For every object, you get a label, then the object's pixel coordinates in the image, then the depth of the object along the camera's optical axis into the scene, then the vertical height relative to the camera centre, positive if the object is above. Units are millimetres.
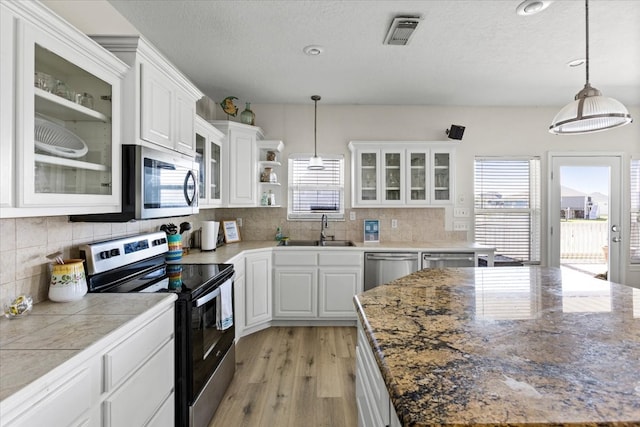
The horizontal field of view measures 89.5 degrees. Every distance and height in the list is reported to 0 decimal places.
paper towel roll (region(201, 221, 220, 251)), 3105 -208
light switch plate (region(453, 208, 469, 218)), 4090 +24
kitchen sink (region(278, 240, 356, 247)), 3780 -350
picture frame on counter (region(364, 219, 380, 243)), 3912 -209
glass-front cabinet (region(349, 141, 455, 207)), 3752 +464
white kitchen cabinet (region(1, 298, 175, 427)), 873 -578
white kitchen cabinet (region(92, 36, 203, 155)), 1733 +710
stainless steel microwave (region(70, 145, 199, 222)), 1719 +168
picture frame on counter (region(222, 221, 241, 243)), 3721 -212
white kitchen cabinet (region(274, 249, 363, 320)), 3422 -704
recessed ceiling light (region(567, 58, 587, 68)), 2796 +1337
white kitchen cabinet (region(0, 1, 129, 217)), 1104 +402
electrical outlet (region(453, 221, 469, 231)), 4094 -166
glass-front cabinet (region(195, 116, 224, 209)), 2857 +493
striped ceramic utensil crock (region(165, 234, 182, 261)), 2510 -277
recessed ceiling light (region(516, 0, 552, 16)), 1995 +1311
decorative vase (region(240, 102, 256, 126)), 3697 +1118
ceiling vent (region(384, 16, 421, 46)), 2176 +1305
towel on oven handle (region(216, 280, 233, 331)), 2084 -627
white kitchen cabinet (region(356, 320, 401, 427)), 980 -663
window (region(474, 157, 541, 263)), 4082 +151
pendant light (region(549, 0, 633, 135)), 1570 +501
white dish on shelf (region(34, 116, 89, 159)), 1245 +309
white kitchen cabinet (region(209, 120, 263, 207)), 3455 +553
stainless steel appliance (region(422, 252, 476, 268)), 3404 -479
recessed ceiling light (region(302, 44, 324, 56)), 2562 +1323
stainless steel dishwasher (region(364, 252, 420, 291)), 3389 -548
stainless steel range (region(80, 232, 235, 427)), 1688 -495
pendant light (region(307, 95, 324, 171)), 3393 +807
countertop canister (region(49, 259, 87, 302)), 1498 -324
